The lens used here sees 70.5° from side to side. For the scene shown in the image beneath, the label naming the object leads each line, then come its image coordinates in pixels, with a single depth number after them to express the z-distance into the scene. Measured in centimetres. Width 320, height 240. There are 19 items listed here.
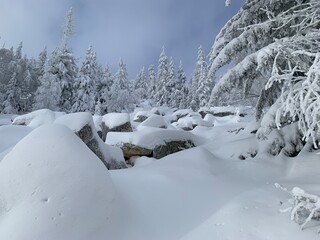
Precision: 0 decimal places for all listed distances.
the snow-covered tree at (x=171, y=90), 4077
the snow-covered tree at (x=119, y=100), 2993
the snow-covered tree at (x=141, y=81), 5863
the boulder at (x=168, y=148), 847
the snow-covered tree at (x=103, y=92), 2990
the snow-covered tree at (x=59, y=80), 2547
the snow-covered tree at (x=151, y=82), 5185
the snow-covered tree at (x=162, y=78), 4198
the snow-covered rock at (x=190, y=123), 1930
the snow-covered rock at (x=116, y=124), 1199
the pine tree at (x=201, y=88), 3728
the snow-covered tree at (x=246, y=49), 520
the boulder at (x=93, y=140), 696
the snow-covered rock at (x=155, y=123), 1338
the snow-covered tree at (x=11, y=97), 2945
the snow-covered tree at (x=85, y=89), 2768
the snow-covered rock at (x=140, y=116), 2277
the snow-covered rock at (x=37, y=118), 1346
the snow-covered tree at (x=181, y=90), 4084
